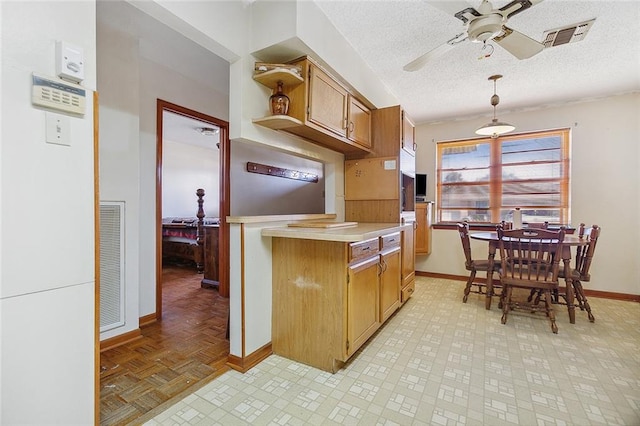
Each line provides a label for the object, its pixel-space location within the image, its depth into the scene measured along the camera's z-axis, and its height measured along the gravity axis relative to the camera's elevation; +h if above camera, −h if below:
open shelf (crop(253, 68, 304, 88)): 1.93 +0.93
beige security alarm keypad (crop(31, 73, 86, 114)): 1.07 +0.45
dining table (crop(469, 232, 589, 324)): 2.72 -0.53
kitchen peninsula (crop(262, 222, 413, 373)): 1.87 -0.59
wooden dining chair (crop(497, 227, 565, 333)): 2.61 -0.54
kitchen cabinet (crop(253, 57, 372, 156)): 2.02 +0.83
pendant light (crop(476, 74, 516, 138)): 3.18 +0.94
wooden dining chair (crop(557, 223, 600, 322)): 2.79 -0.62
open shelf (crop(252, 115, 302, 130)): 1.94 +0.62
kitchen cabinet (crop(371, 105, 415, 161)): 3.00 +0.84
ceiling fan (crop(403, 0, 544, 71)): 1.64 +1.13
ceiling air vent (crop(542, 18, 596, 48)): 2.10 +1.38
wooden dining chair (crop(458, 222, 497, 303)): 3.37 -0.64
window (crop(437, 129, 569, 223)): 3.95 +0.47
